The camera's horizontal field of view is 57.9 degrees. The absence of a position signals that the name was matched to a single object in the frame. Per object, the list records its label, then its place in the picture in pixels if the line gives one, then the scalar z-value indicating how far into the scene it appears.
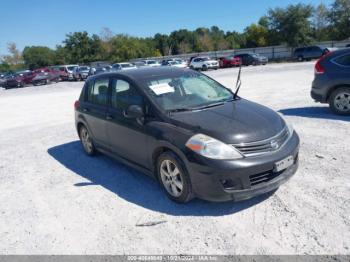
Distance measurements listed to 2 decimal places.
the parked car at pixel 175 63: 33.67
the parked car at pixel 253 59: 36.59
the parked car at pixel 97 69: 33.81
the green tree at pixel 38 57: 76.12
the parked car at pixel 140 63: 35.39
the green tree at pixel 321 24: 47.81
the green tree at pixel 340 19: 43.59
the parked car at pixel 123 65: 32.12
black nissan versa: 3.45
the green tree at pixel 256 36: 57.65
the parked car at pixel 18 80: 33.69
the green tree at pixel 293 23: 40.94
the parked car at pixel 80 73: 35.50
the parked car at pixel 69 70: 36.03
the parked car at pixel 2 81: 36.11
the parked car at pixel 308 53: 35.12
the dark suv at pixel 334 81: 7.26
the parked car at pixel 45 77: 33.22
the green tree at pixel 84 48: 61.35
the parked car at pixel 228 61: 37.47
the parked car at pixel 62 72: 36.34
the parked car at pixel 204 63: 35.78
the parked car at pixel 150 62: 36.47
